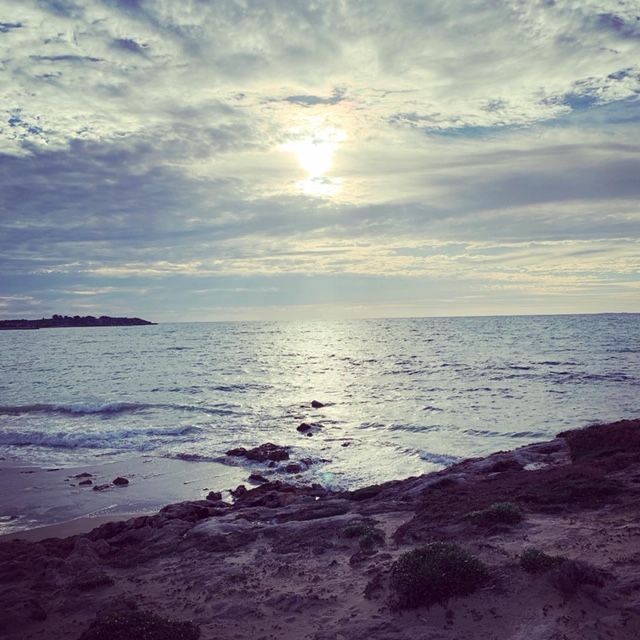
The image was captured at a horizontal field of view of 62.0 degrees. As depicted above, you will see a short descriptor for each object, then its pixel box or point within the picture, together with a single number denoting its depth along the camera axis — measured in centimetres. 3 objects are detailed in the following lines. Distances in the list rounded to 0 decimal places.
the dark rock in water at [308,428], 3009
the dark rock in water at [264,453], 2397
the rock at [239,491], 1814
